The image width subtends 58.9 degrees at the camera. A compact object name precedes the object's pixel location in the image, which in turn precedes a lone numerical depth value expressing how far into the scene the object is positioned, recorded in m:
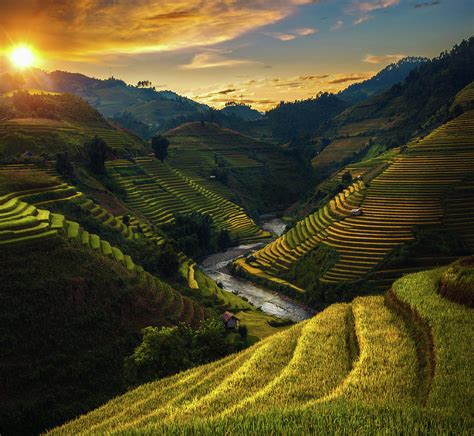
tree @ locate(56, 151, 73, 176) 85.75
